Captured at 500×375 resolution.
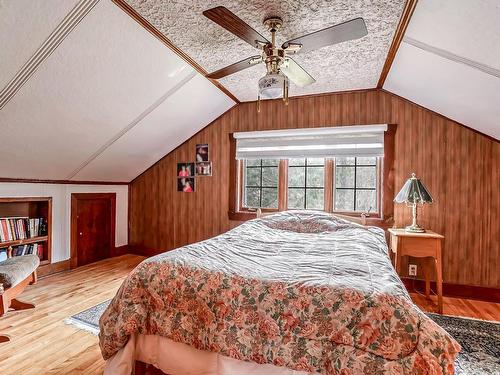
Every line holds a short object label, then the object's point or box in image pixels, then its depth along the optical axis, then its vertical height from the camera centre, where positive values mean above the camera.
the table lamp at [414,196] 2.89 -0.08
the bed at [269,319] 1.21 -0.64
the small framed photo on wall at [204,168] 4.21 +0.26
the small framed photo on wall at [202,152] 4.24 +0.50
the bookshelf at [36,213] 3.39 -0.38
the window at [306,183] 3.73 +0.05
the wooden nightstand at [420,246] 2.72 -0.57
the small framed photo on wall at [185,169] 4.34 +0.25
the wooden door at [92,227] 3.99 -0.66
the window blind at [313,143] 3.40 +0.57
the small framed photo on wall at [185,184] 4.33 +0.01
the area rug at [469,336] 1.86 -1.16
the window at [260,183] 3.95 +0.04
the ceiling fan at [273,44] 1.61 +0.93
